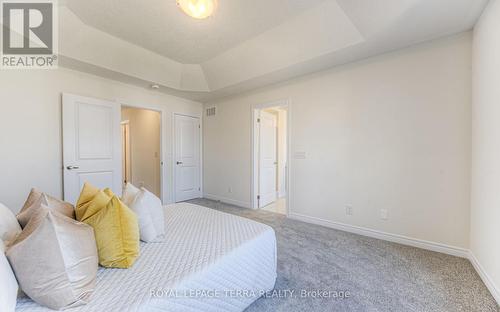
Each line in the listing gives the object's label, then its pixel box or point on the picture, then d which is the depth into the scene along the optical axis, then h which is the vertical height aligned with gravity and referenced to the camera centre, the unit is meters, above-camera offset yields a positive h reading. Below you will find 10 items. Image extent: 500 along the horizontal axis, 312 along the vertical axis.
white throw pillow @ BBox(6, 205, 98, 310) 0.84 -0.46
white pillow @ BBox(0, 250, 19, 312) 0.73 -0.49
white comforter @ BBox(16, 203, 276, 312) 0.95 -0.63
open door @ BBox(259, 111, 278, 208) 4.27 -0.08
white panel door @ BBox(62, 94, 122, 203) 3.02 +0.16
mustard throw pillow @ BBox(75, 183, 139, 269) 1.15 -0.44
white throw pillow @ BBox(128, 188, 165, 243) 1.46 -0.45
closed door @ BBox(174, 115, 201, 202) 4.52 -0.08
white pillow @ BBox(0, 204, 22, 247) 1.12 -0.40
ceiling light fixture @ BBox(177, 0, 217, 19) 1.62 +1.16
